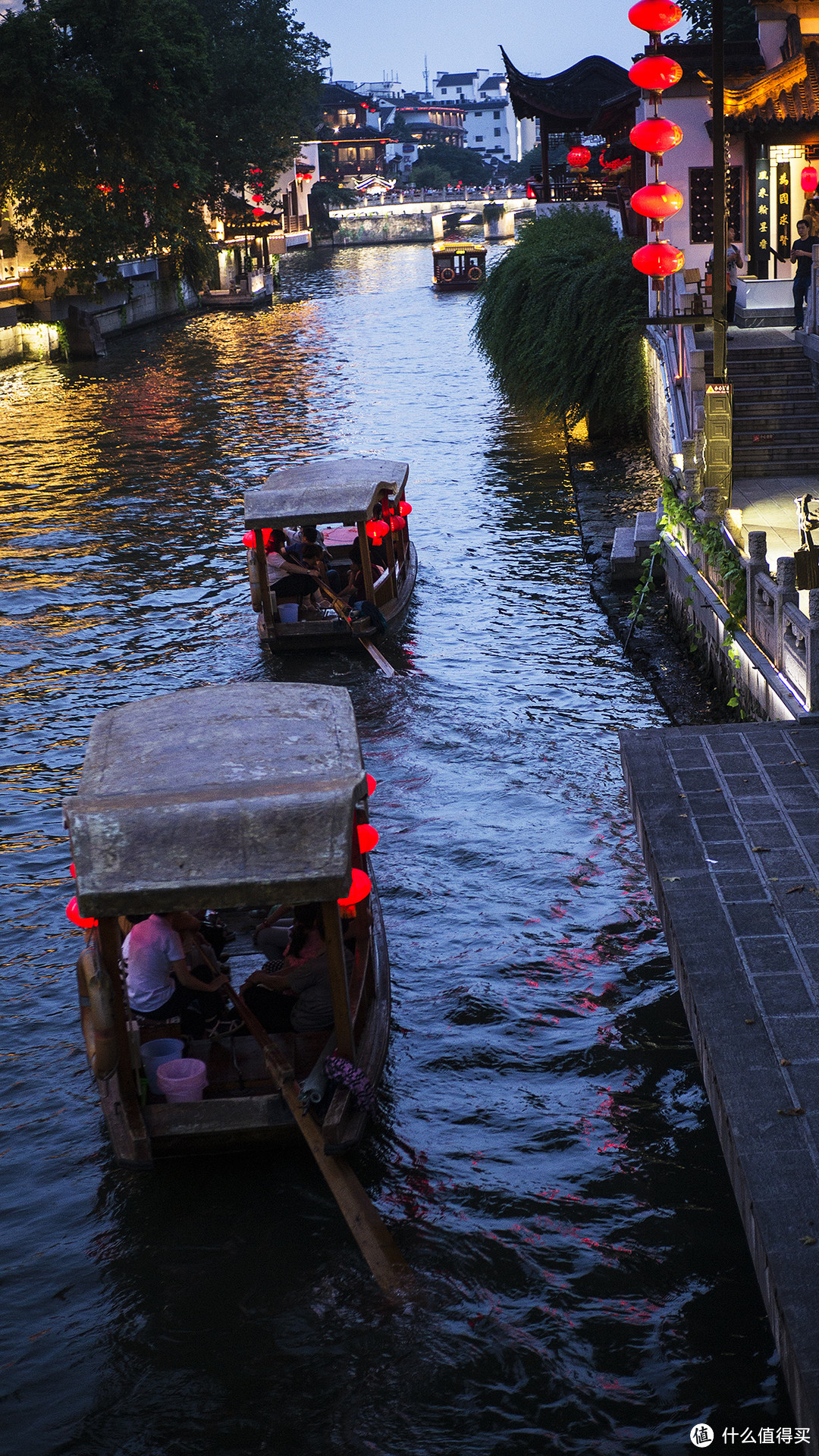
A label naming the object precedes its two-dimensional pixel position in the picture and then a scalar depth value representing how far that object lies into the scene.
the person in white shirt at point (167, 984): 7.65
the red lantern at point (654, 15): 14.82
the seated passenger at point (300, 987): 7.57
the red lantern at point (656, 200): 16.09
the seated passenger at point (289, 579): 15.66
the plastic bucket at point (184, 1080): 7.31
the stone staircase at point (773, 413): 17.28
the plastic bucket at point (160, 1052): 7.50
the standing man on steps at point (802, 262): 19.70
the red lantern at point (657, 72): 16.39
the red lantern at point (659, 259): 16.45
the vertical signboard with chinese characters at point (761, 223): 25.03
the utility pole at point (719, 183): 14.23
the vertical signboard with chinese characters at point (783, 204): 24.62
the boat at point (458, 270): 59.94
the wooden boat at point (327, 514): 14.94
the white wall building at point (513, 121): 195.75
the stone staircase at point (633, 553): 17.12
